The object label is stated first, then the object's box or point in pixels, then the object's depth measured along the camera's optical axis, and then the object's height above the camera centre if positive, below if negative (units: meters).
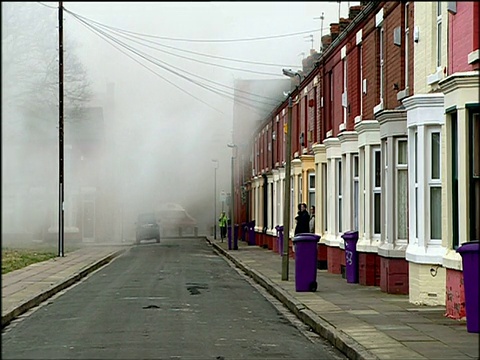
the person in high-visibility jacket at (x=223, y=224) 61.47 -0.57
